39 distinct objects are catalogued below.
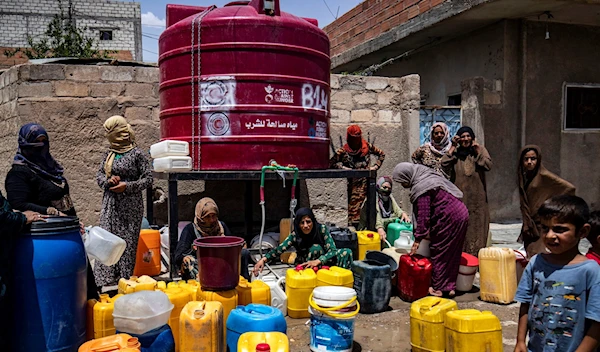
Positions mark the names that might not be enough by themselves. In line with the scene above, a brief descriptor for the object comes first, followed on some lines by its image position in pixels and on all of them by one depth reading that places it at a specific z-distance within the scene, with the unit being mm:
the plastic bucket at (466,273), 4566
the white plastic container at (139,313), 2689
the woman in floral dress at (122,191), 4352
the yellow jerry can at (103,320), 2963
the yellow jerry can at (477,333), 2877
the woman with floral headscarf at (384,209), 5859
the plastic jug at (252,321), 2877
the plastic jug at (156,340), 2727
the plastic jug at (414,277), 4270
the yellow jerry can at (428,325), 3090
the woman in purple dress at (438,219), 4305
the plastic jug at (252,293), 3430
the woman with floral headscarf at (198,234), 4211
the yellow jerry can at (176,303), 3189
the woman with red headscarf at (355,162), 6062
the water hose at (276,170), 4613
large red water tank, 4672
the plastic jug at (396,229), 5625
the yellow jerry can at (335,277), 3820
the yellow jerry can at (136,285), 3301
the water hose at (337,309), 3039
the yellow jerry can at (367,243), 5098
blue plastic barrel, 2766
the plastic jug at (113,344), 2457
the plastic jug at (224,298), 3227
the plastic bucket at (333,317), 3059
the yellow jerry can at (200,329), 2787
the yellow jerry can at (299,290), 3900
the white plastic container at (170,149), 4574
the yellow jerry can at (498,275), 4289
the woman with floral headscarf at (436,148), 5609
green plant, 14734
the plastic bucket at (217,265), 3211
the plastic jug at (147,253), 4953
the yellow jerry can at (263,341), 2600
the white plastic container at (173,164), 4514
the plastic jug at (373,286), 4035
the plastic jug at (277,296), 3914
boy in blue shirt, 2115
